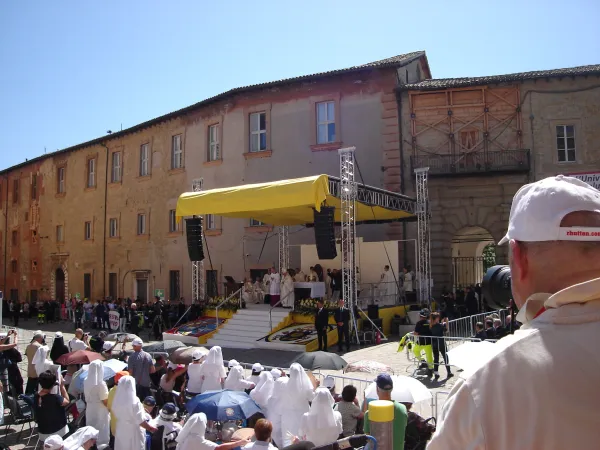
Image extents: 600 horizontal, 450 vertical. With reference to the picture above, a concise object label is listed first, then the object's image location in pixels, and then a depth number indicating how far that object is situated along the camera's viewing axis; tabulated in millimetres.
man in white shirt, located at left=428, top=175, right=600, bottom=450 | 1325
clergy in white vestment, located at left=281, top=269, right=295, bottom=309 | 20719
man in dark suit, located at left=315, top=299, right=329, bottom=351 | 16766
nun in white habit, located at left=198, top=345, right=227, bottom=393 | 9094
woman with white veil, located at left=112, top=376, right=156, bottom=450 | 6848
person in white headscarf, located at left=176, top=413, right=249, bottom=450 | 5796
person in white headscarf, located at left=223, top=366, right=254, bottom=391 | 8688
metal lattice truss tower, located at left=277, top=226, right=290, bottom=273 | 24981
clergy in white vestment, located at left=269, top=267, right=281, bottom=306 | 21641
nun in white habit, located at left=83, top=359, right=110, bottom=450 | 7746
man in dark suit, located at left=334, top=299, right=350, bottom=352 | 16766
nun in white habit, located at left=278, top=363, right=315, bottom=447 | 7176
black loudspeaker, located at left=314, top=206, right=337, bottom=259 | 15938
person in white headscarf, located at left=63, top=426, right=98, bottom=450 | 5914
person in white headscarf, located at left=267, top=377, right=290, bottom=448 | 7234
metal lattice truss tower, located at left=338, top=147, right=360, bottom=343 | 17031
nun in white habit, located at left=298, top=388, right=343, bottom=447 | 6059
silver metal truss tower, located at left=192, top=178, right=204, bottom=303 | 23000
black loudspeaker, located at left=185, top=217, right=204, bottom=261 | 20469
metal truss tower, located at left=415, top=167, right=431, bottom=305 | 21422
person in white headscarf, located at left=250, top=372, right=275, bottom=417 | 7945
